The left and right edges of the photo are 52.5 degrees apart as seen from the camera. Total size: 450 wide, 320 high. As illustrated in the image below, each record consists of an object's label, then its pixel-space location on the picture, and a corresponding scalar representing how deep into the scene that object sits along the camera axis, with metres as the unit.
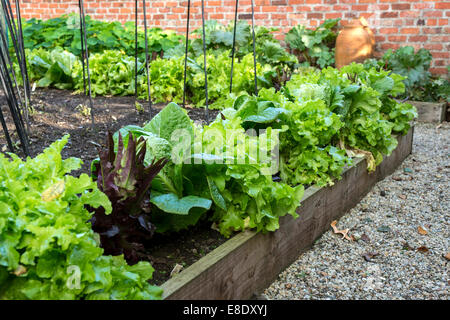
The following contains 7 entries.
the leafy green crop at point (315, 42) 6.00
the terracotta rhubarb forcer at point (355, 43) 5.54
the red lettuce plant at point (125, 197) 1.31
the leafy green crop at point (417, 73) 5.28
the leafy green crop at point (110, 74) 4.46
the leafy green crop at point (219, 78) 3.88
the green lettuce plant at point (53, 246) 1.02
